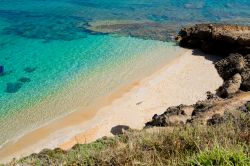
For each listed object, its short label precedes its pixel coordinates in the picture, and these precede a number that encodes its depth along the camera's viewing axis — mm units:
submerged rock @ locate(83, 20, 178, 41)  41438
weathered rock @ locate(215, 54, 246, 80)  26808
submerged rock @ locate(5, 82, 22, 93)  26266
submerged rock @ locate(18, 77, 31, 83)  28328
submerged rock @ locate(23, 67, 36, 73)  30445
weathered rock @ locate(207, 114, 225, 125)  13825
